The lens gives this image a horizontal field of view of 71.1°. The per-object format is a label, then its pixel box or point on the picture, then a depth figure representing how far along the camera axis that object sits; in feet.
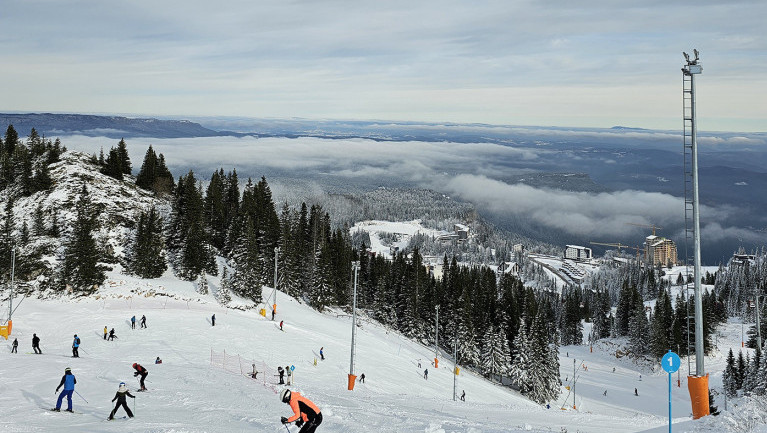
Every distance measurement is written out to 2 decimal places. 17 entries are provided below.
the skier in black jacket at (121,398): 60.90
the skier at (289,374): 108.49
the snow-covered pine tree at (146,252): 211.20
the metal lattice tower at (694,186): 53.67
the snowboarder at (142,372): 76.78
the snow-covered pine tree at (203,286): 210.18
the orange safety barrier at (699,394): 54.80
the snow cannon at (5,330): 132.84
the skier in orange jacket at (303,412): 40.93
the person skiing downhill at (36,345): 113.80
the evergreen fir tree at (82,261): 188.96
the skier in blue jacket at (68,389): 64.49
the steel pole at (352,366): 114.67
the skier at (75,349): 110.73
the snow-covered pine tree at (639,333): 366.22
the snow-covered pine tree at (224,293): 201.26
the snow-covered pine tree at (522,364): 240.94
